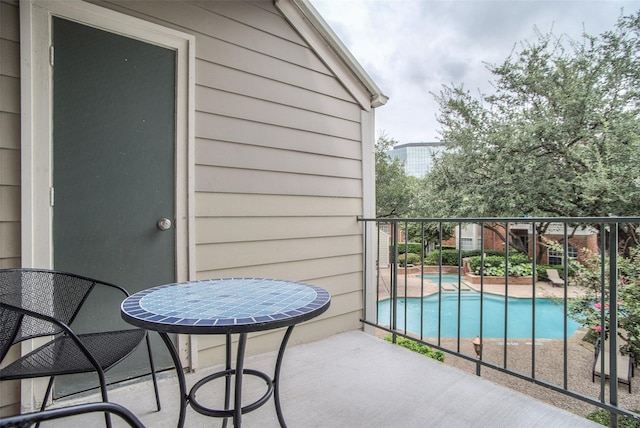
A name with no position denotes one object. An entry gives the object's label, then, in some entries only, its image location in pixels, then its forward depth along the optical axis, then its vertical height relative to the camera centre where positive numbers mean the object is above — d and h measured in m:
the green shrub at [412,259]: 13.46 -1.96
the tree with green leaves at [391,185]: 10.80 +0.87
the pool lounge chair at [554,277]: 10.58 -2.12
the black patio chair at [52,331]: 1.11 -0.47
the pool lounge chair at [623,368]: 4.28 -2.14
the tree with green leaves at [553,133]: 6.76 +1.77
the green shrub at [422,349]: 3.67 -1.58
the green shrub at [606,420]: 2.55 -1.66
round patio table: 0.91 -0.31
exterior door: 1.64 +0.25
